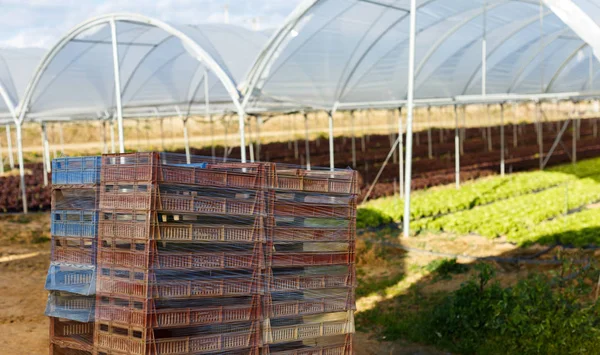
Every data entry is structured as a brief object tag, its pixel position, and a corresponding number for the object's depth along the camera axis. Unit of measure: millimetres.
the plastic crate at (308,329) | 5301
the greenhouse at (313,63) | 12938
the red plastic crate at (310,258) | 5418
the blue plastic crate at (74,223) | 5258
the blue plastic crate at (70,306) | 5215
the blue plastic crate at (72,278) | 5207
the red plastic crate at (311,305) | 5348
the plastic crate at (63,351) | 5406
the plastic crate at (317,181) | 5531
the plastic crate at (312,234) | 5457
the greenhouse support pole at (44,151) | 19216
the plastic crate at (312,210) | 5500
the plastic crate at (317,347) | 5379
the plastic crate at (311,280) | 5389
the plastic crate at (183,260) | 4918
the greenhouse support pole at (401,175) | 15050
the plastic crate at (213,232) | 4980
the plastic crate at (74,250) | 5293
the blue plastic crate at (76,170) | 5277
